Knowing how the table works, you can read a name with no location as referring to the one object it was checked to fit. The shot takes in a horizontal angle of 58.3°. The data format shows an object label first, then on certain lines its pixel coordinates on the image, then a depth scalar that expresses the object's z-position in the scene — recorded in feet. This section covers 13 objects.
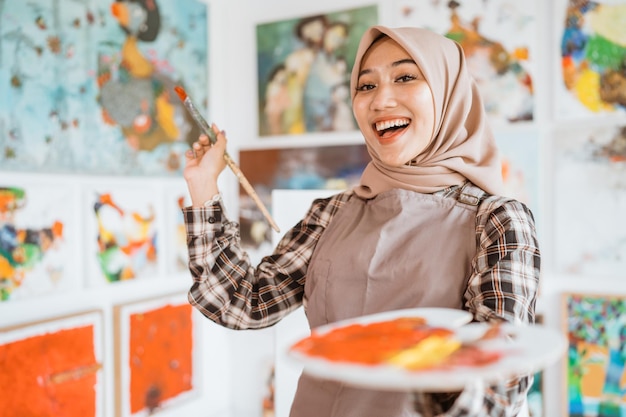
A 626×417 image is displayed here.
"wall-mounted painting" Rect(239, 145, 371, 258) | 7.48
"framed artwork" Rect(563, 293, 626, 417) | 6.07
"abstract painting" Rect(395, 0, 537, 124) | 6.48
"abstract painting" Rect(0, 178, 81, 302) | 5.17
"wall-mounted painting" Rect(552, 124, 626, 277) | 6.06
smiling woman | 2.97
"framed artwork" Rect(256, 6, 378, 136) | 7.48
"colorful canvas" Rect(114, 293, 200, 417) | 6.40
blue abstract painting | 5.27
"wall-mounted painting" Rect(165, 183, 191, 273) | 7.11
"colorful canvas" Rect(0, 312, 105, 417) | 5.14
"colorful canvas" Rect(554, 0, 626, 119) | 5.99
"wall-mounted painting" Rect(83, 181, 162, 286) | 6.07
